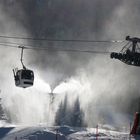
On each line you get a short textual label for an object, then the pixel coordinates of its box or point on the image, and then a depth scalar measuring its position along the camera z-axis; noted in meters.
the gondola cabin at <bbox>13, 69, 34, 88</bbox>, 55.27
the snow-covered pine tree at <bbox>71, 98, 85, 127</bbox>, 109.81
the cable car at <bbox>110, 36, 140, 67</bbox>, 50.38
